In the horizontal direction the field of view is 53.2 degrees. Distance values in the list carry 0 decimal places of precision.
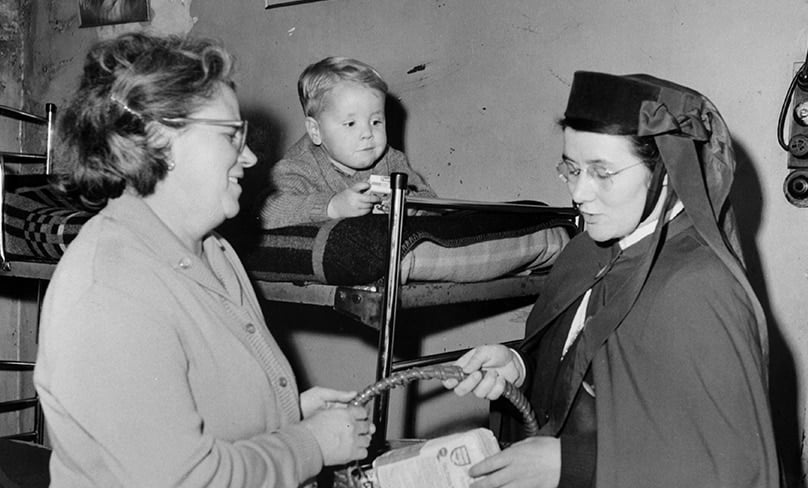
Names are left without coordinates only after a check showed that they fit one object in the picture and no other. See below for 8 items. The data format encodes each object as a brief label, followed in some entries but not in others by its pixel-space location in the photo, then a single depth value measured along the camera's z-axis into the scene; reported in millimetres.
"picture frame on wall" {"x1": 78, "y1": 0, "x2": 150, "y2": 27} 3324
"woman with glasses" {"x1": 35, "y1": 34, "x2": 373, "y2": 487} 1142
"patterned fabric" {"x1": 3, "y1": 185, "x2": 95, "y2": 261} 2078
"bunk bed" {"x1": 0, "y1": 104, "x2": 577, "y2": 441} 1670
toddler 2174
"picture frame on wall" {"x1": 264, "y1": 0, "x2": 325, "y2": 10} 2935
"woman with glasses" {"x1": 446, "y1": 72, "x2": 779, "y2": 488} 1325
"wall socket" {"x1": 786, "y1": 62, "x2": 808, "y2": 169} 1945
